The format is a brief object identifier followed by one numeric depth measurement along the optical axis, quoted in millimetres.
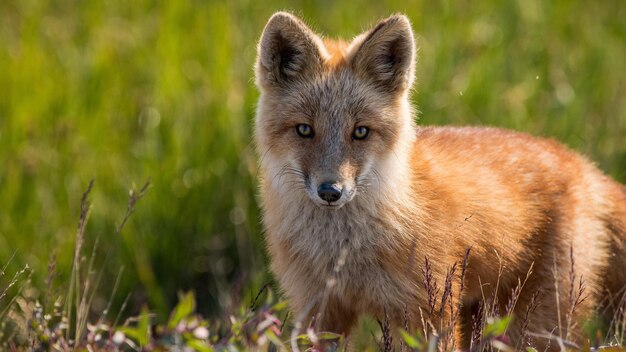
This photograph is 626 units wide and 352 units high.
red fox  8523
